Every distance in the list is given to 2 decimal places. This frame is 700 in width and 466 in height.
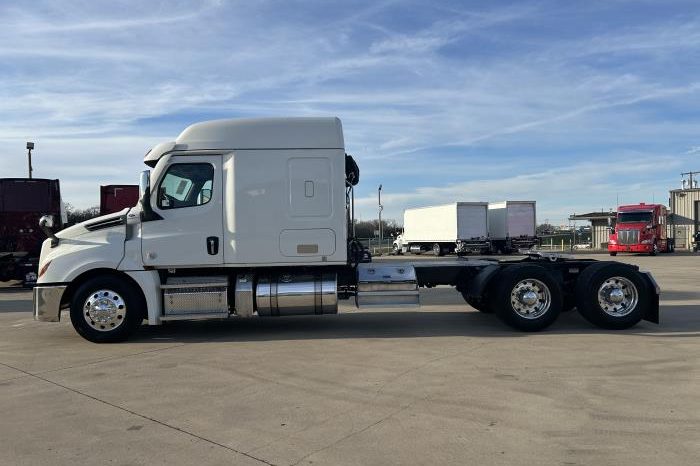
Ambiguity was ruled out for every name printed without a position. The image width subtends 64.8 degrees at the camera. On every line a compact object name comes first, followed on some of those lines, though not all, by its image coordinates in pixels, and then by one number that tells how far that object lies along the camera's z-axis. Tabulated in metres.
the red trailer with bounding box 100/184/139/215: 20.08
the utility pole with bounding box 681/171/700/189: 54.49
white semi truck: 8.37
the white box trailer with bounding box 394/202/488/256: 37.88
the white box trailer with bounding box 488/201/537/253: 38.09
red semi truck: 34.03
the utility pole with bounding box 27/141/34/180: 26.38
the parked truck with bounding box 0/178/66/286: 17.42
